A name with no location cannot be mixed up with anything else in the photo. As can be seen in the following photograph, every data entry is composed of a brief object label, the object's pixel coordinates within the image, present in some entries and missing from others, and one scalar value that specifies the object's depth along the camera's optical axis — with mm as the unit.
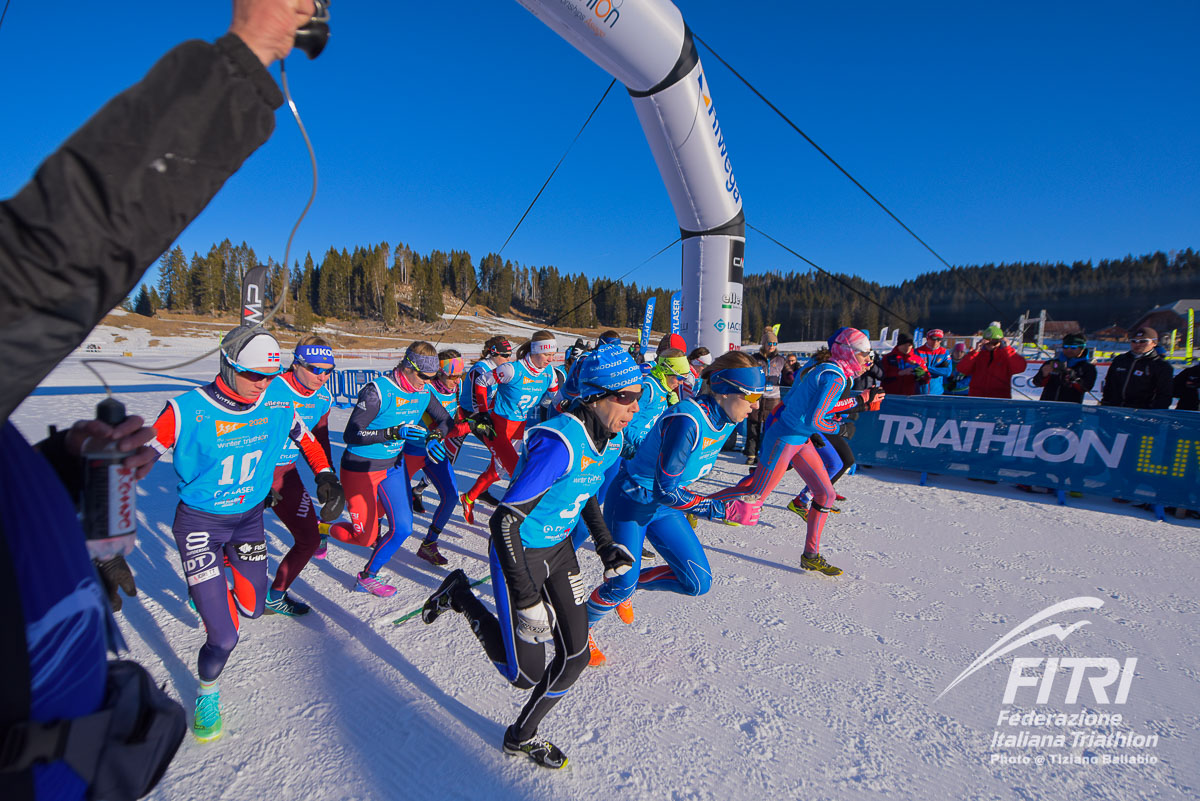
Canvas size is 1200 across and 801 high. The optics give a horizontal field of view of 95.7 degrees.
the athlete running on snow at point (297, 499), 3953
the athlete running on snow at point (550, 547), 2631
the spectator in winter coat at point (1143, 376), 6891
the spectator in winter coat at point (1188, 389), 7227
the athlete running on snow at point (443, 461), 5086
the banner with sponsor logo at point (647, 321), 15938
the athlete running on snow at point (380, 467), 4473
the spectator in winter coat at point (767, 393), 8852
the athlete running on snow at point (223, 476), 2896
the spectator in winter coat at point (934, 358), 9117
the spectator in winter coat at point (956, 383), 10062
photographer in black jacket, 573
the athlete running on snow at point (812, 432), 4637
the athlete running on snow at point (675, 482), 3359
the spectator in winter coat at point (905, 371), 8969
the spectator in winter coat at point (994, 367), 8523
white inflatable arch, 6957
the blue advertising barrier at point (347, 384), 16141
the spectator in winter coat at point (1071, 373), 7715
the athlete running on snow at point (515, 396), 6344
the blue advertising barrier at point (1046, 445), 6320
